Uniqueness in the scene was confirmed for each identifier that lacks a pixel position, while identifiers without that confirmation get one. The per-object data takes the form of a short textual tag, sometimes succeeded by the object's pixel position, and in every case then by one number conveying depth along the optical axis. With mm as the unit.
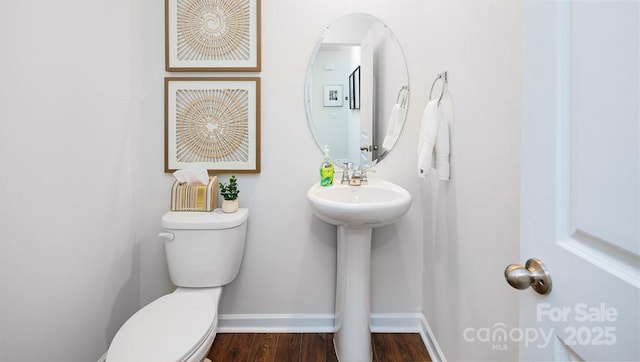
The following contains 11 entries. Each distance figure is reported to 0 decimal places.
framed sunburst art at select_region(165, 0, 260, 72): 1969
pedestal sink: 1709
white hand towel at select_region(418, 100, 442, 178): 1606
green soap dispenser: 1919
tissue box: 1896
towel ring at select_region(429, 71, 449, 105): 1671
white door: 480
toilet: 1168
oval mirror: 2006
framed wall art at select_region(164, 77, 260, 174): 1995
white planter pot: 1904
